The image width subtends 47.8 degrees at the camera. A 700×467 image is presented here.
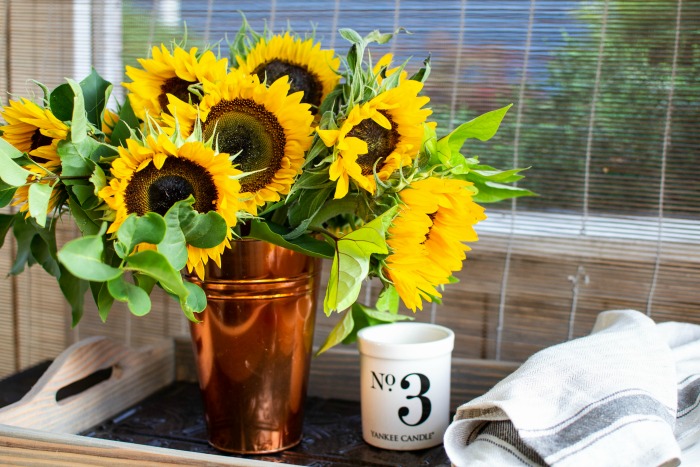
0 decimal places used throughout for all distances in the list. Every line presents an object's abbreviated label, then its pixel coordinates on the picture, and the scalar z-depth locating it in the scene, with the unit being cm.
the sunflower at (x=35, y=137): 65
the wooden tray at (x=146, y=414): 66
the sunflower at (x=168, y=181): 60
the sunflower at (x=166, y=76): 68
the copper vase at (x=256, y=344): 72
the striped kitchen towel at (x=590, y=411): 58
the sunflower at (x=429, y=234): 67
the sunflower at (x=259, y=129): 66
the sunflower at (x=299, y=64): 76
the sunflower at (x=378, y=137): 65
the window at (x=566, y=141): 90
